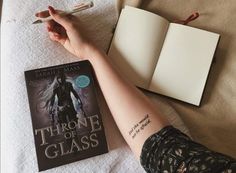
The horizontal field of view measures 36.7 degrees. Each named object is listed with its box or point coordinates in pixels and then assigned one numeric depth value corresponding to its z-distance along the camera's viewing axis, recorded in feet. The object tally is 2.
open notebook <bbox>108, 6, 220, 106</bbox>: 2.98
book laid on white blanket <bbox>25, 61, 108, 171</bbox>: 2.66
